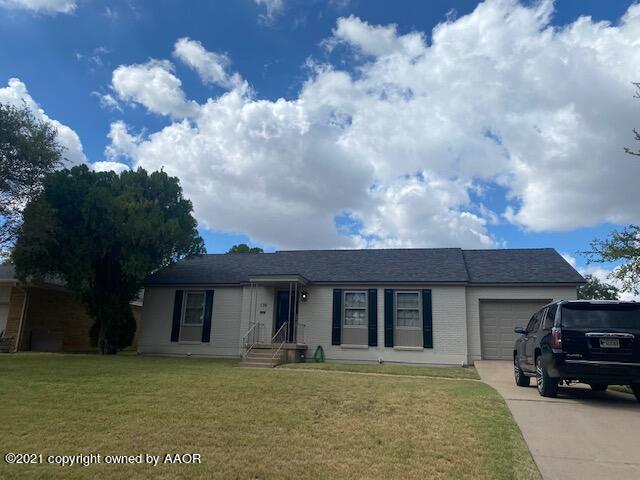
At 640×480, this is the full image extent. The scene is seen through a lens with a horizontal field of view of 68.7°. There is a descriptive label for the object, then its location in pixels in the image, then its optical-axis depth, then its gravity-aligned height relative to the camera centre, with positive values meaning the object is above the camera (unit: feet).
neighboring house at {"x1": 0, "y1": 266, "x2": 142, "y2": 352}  69.15 +2.27
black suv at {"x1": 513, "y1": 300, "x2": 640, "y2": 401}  25.80 +0.25
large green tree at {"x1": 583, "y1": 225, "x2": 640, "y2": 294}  39.19 +8.01
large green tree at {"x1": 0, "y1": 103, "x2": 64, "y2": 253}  53.83 +20.02
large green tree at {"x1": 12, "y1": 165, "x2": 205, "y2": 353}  55.77 +11.50
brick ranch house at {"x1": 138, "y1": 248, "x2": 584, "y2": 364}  56.85 +4.84
